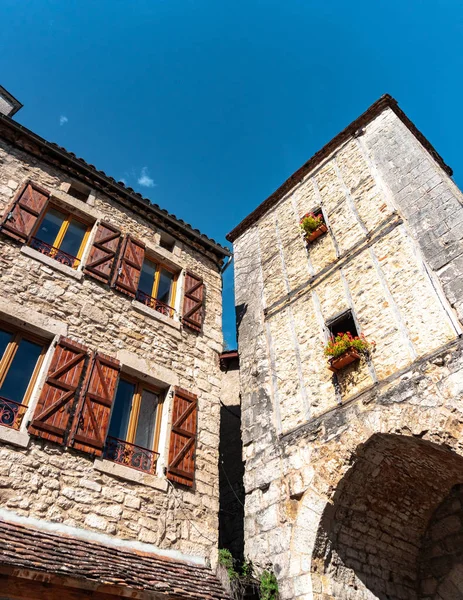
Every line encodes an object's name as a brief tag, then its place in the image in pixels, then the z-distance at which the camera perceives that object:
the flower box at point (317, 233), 7.87
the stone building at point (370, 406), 5.15
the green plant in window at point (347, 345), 5.88
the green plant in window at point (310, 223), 8.00
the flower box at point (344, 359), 5.84
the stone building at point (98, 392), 4.20
